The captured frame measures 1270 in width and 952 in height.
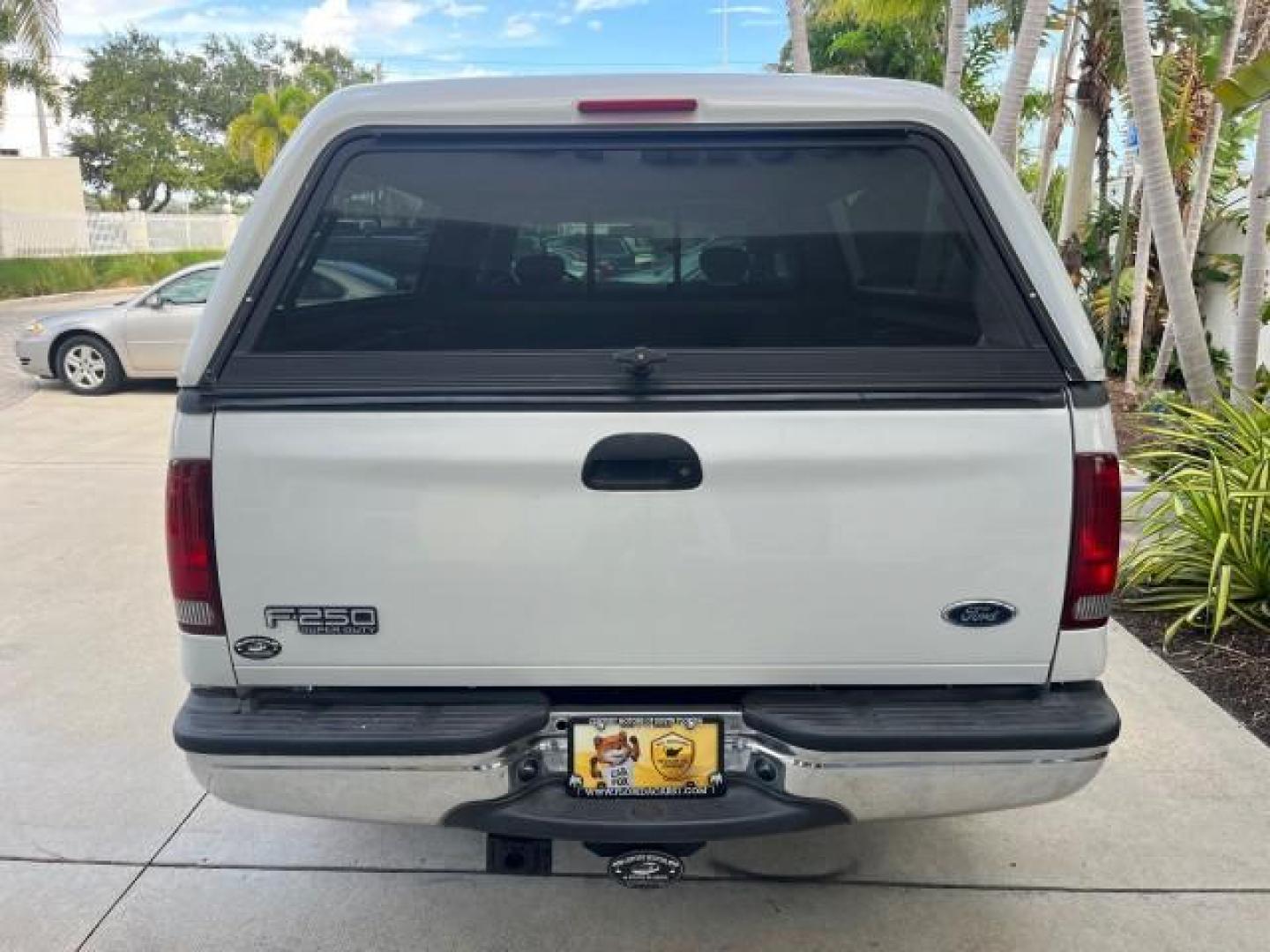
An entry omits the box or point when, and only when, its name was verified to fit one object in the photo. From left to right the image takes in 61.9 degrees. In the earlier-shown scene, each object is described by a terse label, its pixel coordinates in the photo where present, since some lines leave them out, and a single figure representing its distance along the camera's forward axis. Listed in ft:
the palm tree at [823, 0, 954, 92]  35.55
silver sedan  35.55
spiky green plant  15.14
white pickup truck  7.25
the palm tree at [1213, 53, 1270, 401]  18.62
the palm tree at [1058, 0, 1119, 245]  35.86
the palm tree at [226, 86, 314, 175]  106.83
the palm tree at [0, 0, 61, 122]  65.67
